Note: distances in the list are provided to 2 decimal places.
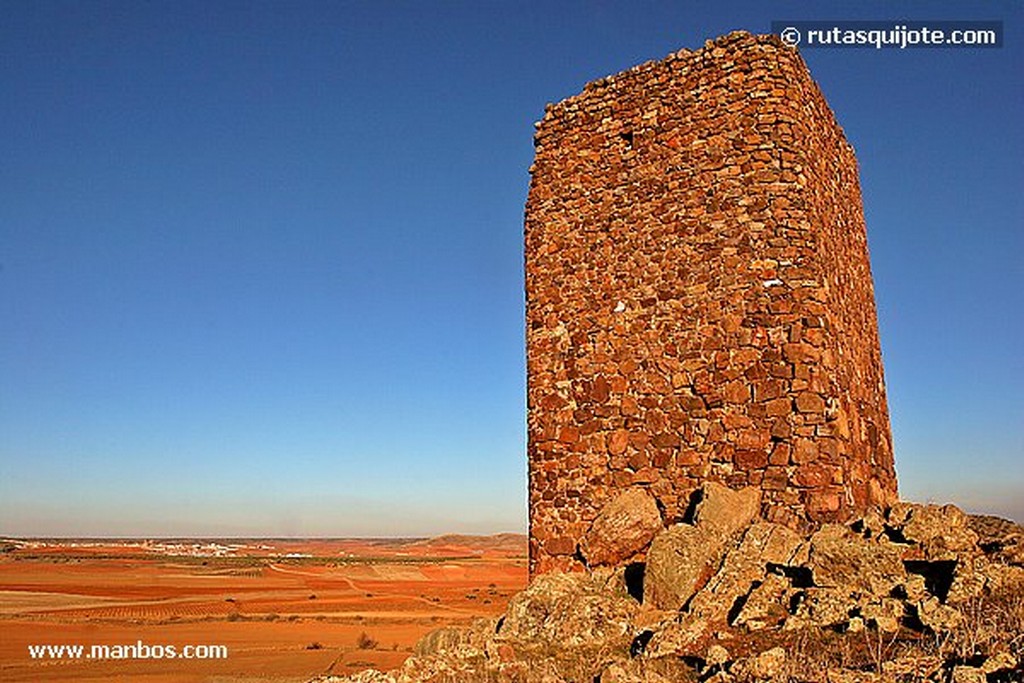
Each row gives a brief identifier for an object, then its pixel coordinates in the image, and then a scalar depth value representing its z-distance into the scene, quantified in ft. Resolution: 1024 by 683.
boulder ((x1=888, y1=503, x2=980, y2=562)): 19.47
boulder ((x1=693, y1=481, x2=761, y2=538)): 22.09
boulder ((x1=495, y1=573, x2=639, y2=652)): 18.92
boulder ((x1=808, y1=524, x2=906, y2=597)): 17.87
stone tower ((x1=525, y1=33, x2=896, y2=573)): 24.34
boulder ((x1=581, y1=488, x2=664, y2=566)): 24.61
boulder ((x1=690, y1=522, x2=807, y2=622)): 18.40
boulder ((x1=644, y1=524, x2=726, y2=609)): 20.21
